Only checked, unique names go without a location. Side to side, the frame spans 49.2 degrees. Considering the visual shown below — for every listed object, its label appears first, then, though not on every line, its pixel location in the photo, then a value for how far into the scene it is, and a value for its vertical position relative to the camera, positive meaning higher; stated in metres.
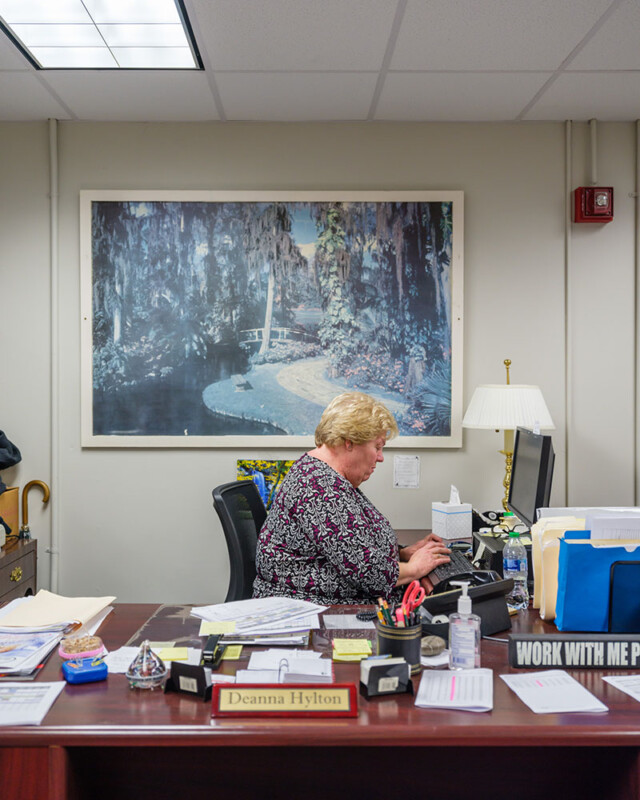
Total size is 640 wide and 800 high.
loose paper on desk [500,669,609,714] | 1.29 -0.58
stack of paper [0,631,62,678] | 1.46 -0.57
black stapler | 1.48 -0.55
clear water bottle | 1.96 -0.49
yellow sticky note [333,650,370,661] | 1.51 -0.56
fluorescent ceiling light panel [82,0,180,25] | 2.34 +1.31
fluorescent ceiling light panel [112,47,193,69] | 2.64 +1.30
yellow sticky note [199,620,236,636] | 1.67 -0.56
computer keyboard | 2.26 -0.58
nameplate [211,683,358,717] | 1.25 -0.55
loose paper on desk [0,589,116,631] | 1.71 -0.55
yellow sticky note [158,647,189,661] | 1.51 -0.56
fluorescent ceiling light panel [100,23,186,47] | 2.48 +1.30
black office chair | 2.39 -0.48
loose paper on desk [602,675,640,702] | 1.36 -0.58
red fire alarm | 3.29 +0.91
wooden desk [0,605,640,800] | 1.21 -0.67
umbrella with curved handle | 3.31 -0.47
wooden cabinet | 2.94 -0.75
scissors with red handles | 1.51 -0.45
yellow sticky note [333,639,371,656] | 1.53 -0.56
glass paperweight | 1.37 -0.55
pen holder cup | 1.42 -0.51
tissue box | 2.87 -0.52
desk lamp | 3.00 -0.06
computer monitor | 2.42 -0.30
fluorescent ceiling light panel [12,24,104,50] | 2.48 +1.30
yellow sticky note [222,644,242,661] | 1.53 -0.57
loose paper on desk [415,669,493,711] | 1.29 -0.57
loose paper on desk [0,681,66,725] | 1.24 -0.57
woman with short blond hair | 2.00 -0.43
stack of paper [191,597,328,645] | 1.63 -0.56
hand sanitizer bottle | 1.44 -0.51
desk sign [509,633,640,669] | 1.48 -0.55
